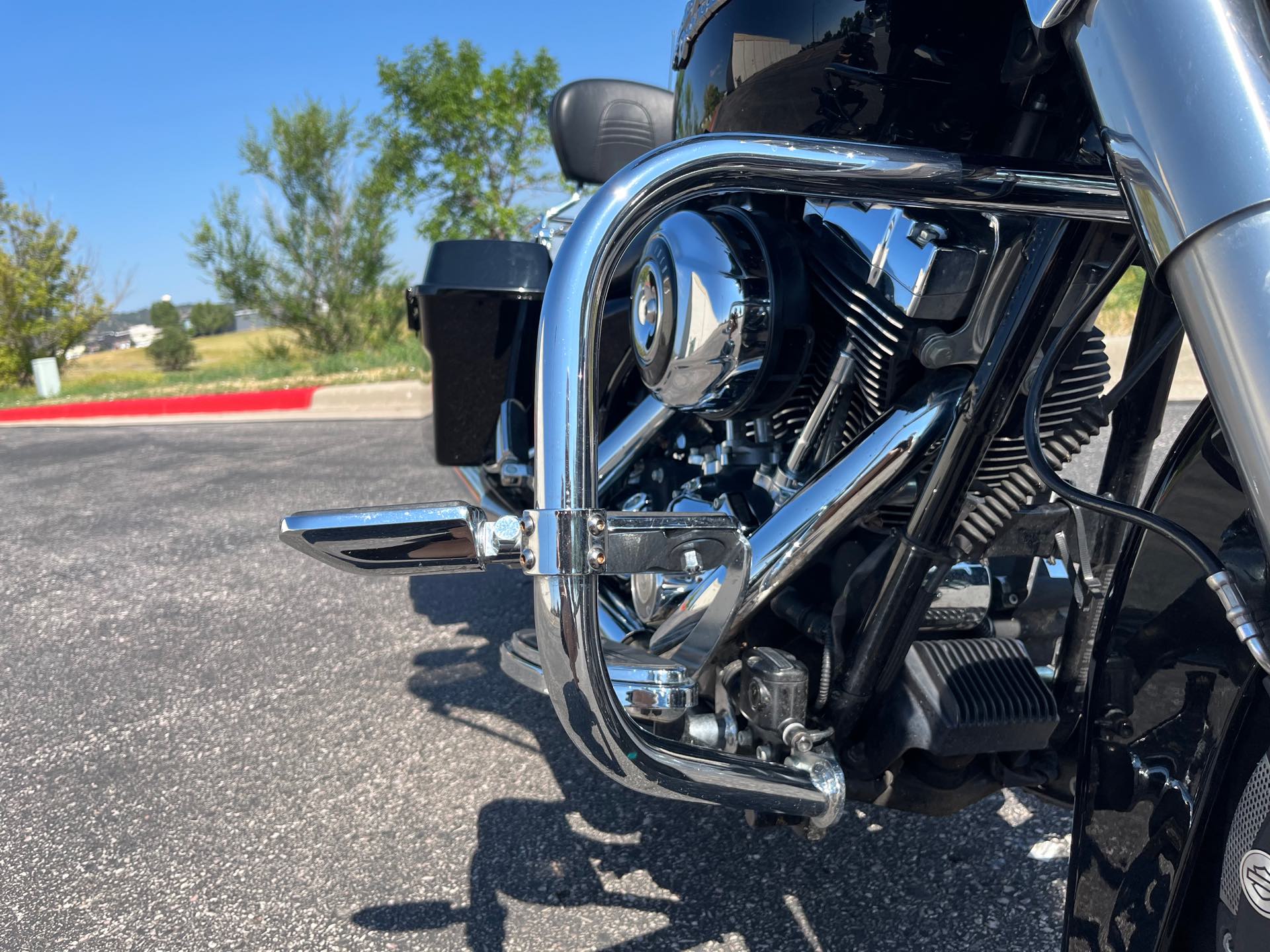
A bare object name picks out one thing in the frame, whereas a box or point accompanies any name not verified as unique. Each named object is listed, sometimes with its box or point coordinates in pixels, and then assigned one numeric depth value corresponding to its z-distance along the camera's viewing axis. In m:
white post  12.23
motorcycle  0.70
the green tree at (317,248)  16.67
